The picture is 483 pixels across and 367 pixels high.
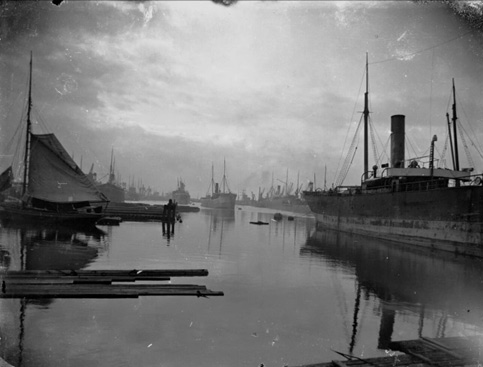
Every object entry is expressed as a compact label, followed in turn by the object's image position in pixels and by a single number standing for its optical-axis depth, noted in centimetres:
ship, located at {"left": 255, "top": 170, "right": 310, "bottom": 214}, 13985
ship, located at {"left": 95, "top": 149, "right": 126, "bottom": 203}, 9719
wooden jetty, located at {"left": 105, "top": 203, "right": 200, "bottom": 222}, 4700
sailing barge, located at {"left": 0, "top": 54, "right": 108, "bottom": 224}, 3105
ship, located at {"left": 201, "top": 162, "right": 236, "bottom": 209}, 12112
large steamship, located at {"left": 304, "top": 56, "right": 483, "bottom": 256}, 2241
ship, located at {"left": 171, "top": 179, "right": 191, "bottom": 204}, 16100
